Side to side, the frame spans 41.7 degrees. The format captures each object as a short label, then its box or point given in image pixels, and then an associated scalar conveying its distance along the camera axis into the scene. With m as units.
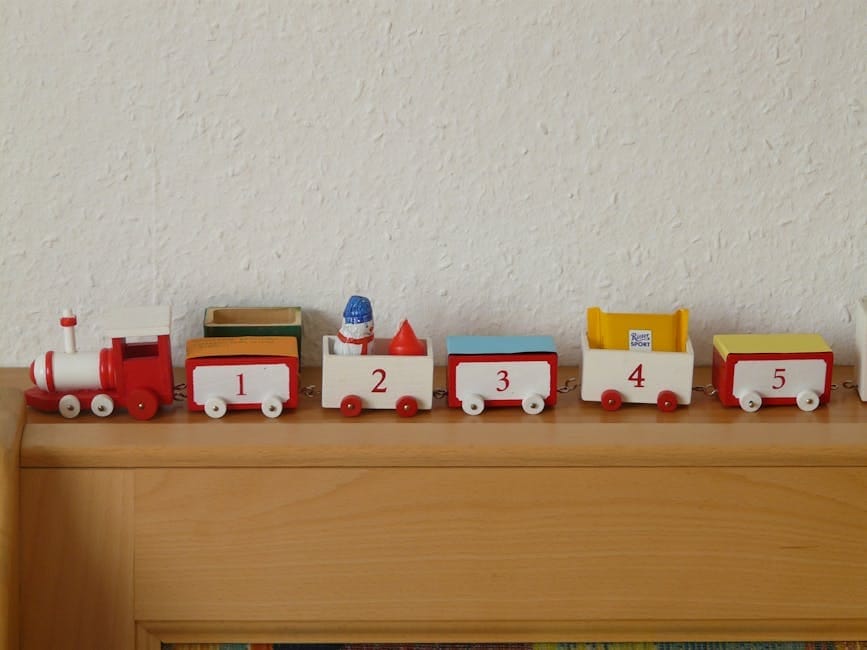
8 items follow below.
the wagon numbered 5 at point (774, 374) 1.01
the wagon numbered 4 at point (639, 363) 1.01
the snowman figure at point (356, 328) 1.00
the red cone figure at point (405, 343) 1.01
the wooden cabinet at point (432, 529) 0.94
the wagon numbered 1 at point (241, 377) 0.99
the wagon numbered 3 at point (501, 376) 1.00
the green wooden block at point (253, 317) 1.06
